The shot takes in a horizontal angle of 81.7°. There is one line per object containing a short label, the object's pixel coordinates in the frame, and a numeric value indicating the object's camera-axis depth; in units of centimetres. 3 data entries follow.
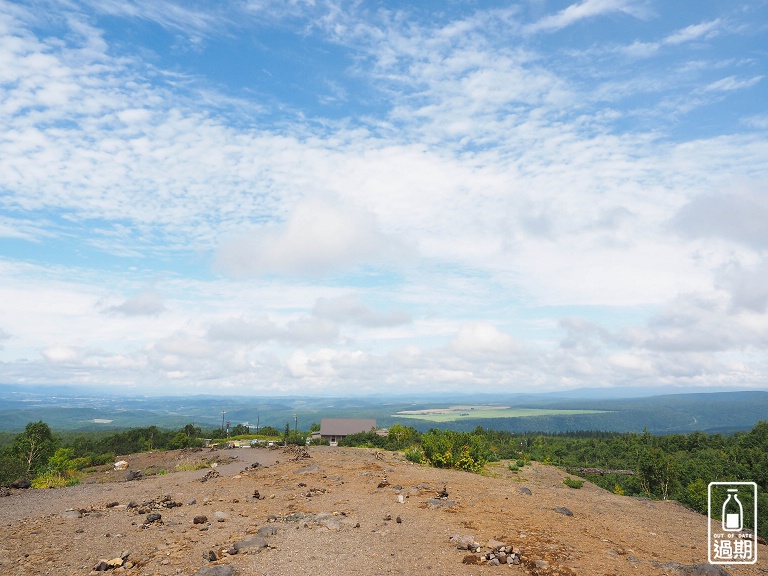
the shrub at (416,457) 4025
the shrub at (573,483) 4388
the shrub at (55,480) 3019
